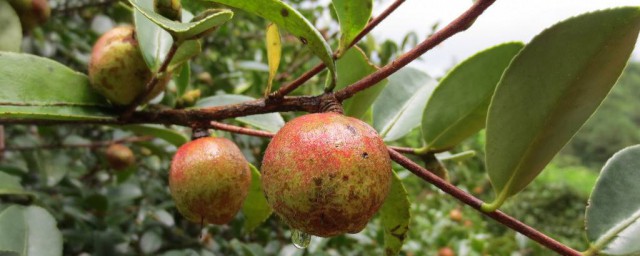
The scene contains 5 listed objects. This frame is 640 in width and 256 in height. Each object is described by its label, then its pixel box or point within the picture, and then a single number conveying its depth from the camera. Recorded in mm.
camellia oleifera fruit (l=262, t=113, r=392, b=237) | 107
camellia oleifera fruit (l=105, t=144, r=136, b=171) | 308
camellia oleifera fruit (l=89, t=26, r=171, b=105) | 160
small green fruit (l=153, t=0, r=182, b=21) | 137
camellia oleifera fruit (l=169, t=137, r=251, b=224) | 148
